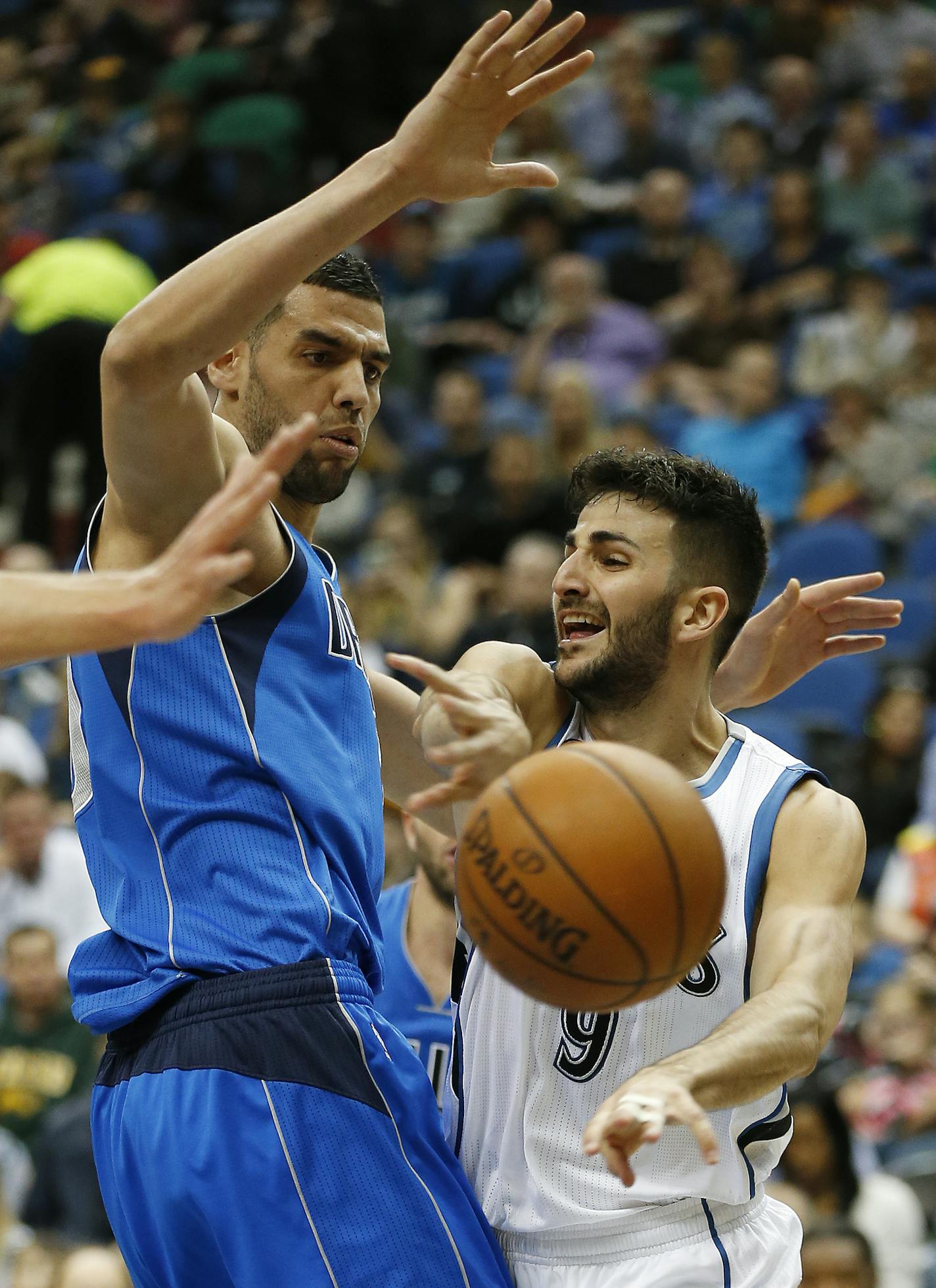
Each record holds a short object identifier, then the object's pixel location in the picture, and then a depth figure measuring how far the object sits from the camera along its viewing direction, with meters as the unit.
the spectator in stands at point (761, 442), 19.39
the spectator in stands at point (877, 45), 24.98
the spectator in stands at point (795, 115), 23.67
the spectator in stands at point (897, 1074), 12.80
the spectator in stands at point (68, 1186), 14.12
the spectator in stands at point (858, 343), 20.33
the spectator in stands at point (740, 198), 23.22
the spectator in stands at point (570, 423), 19.14
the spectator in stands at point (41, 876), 17.25
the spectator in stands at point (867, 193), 22.64
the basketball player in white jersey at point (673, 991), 6.46
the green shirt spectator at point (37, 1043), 15.38
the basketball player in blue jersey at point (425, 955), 9.10
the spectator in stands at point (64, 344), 22.39
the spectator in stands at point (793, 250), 22.08
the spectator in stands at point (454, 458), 20.55
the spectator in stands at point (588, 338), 21.91
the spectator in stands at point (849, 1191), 11.70
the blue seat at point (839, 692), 17.52
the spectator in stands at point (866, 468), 19.03
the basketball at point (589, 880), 5.52
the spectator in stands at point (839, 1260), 10.95
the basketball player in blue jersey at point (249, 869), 5.84
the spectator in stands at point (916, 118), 23.25
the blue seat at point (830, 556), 17.97
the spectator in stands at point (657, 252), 22.97
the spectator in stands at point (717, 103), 24.84
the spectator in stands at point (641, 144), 24.89
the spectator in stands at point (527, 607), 17.05
